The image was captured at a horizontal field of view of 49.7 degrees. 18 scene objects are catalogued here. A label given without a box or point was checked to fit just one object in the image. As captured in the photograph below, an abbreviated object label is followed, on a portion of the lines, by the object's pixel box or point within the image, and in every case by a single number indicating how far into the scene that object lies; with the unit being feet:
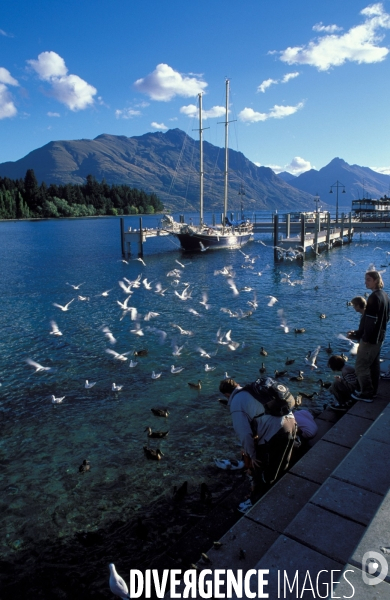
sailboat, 177.78
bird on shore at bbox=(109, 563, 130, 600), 17.34
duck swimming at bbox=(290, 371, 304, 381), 44.21
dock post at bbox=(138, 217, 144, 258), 167.68
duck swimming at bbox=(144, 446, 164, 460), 30.86
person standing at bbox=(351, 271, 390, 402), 25.93
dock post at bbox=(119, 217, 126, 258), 168.51
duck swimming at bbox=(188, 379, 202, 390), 43.69
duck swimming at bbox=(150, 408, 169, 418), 37.73
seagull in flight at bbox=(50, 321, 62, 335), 64.59
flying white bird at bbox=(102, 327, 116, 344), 59.72
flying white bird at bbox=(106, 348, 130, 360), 52.65
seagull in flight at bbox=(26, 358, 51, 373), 49.95
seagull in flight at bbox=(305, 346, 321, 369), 48.21
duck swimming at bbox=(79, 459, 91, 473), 30.12
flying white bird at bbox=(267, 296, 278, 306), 82.74
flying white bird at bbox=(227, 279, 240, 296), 91.37
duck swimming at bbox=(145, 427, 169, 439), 34.04
